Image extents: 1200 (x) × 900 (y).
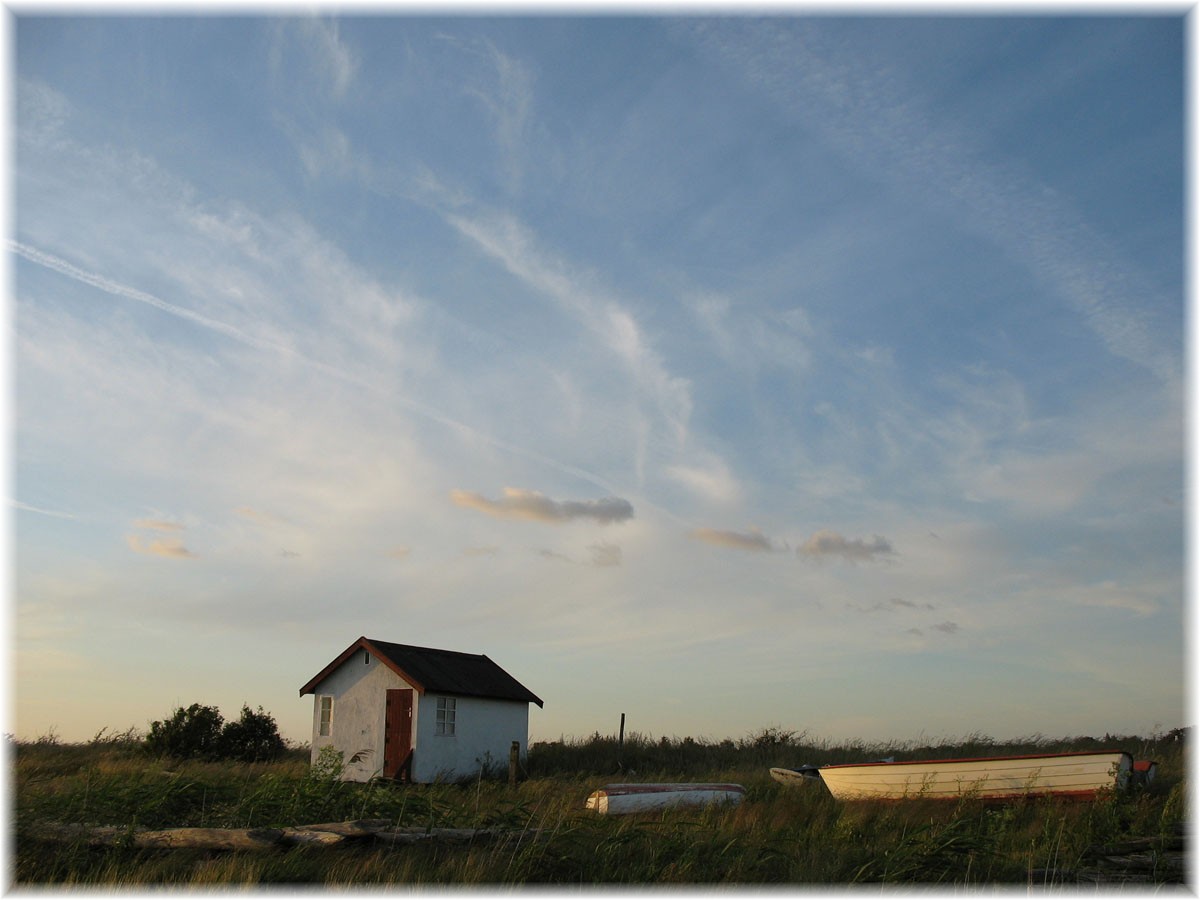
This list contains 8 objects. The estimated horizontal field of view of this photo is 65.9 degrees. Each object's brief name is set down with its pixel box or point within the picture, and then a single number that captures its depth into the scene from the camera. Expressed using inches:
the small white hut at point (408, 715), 1007.6
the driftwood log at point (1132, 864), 424.4
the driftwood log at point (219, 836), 370.6
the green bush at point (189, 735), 1176.2
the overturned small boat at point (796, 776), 926.8
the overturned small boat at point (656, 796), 700.0
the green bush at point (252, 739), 1239.5
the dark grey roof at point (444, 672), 1031.0
